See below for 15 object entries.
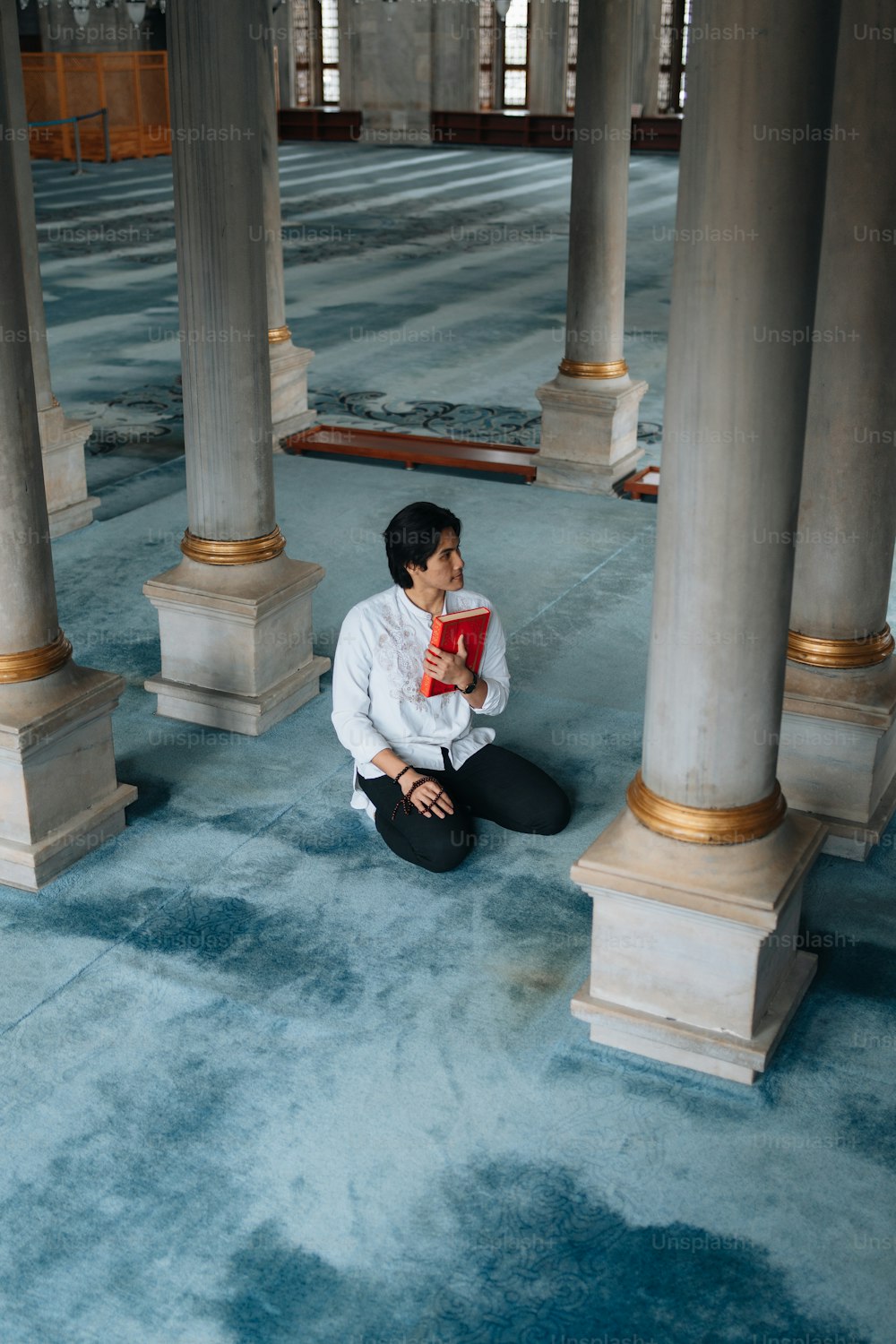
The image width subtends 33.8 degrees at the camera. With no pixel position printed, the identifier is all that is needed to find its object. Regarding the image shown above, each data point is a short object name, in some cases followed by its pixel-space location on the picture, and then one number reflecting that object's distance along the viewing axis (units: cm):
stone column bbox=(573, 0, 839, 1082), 325
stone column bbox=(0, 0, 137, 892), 450
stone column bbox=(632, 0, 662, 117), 3036
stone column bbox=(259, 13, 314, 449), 924
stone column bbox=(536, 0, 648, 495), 814
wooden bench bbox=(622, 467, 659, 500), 895
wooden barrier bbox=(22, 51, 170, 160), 2797
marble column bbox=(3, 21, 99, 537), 720
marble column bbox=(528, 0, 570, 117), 3145
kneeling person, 466
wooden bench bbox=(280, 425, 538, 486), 948
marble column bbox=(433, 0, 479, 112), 3084
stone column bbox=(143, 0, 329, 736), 516
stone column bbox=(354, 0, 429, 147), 3089
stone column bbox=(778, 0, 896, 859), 445
